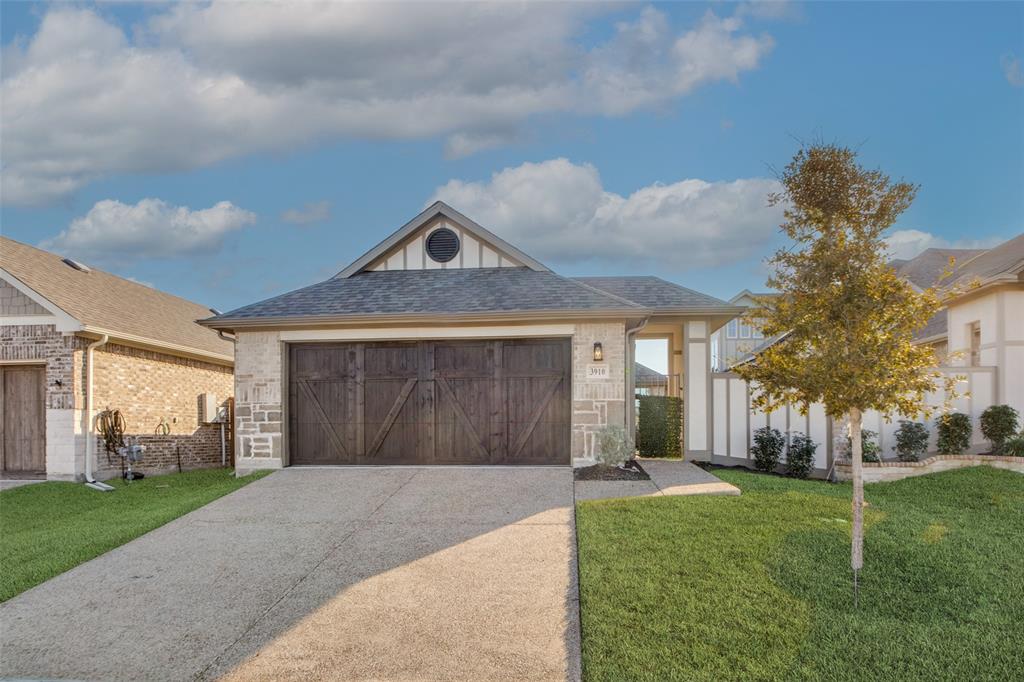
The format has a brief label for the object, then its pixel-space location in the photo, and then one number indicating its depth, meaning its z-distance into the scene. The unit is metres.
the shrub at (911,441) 11.09
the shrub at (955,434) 11.14
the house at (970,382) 11.59
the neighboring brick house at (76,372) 12.99
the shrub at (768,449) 12.05
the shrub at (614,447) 10.97
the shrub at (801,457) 11.68
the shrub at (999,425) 10.97
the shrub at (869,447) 10.95
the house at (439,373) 11.74
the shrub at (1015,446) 10.49
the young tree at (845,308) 5.73
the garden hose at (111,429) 13.45
